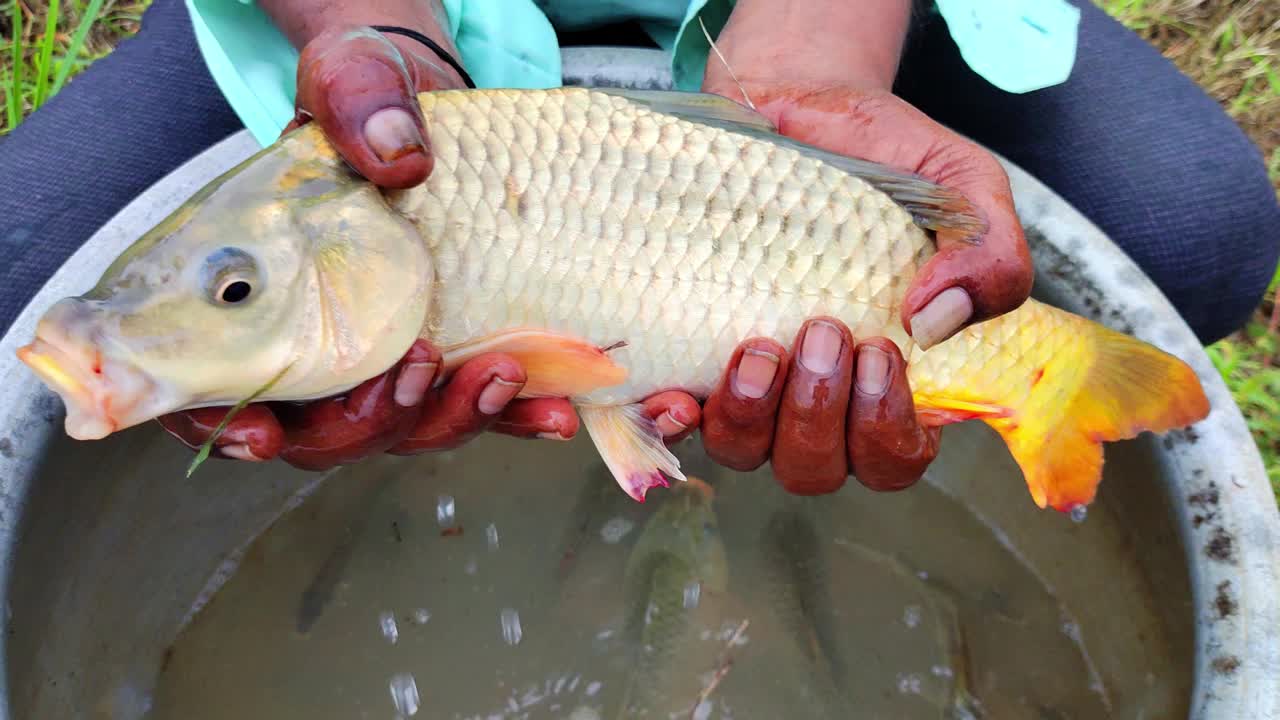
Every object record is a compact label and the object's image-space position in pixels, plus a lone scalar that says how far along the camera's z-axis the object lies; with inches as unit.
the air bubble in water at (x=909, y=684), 19.4
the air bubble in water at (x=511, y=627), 20.3
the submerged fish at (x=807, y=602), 19.5
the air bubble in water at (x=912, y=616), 20.0
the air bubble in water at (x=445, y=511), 21.1
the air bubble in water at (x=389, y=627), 20.1
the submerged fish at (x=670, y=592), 19.7
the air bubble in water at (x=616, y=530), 21.2
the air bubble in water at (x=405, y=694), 19.5
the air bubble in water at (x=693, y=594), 20.4
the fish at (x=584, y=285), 13.0
